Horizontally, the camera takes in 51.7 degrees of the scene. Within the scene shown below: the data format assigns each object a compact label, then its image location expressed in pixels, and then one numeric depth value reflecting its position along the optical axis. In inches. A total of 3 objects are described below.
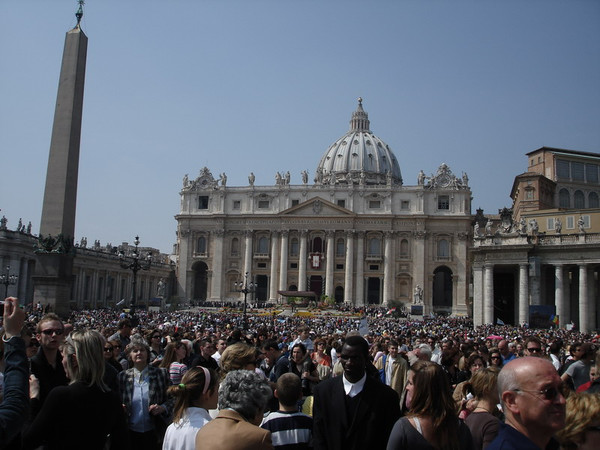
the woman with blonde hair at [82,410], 176.6
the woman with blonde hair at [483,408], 192.1
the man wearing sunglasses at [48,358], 216.5
